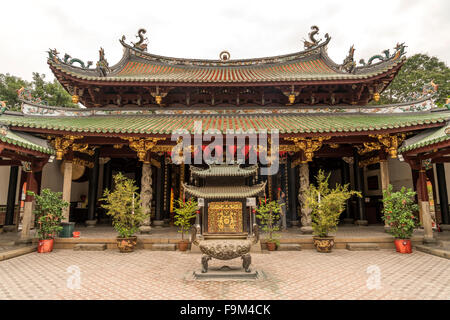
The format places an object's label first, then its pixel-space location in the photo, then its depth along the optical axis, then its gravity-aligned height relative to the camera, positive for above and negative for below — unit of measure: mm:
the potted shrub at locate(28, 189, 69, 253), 8344 -643
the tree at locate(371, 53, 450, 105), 25188 +12453
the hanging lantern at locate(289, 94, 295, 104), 11625 +4539
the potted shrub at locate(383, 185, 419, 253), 8117 -685
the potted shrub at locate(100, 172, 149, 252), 8453 -605
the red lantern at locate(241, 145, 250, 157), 9972 +1908
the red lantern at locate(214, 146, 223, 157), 10180 +1900
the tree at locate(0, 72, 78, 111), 26062 +11379
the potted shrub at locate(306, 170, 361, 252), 8234 -517
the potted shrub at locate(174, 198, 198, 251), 8586 -591
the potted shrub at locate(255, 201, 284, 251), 8672 -856
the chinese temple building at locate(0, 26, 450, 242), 9375 +2638
